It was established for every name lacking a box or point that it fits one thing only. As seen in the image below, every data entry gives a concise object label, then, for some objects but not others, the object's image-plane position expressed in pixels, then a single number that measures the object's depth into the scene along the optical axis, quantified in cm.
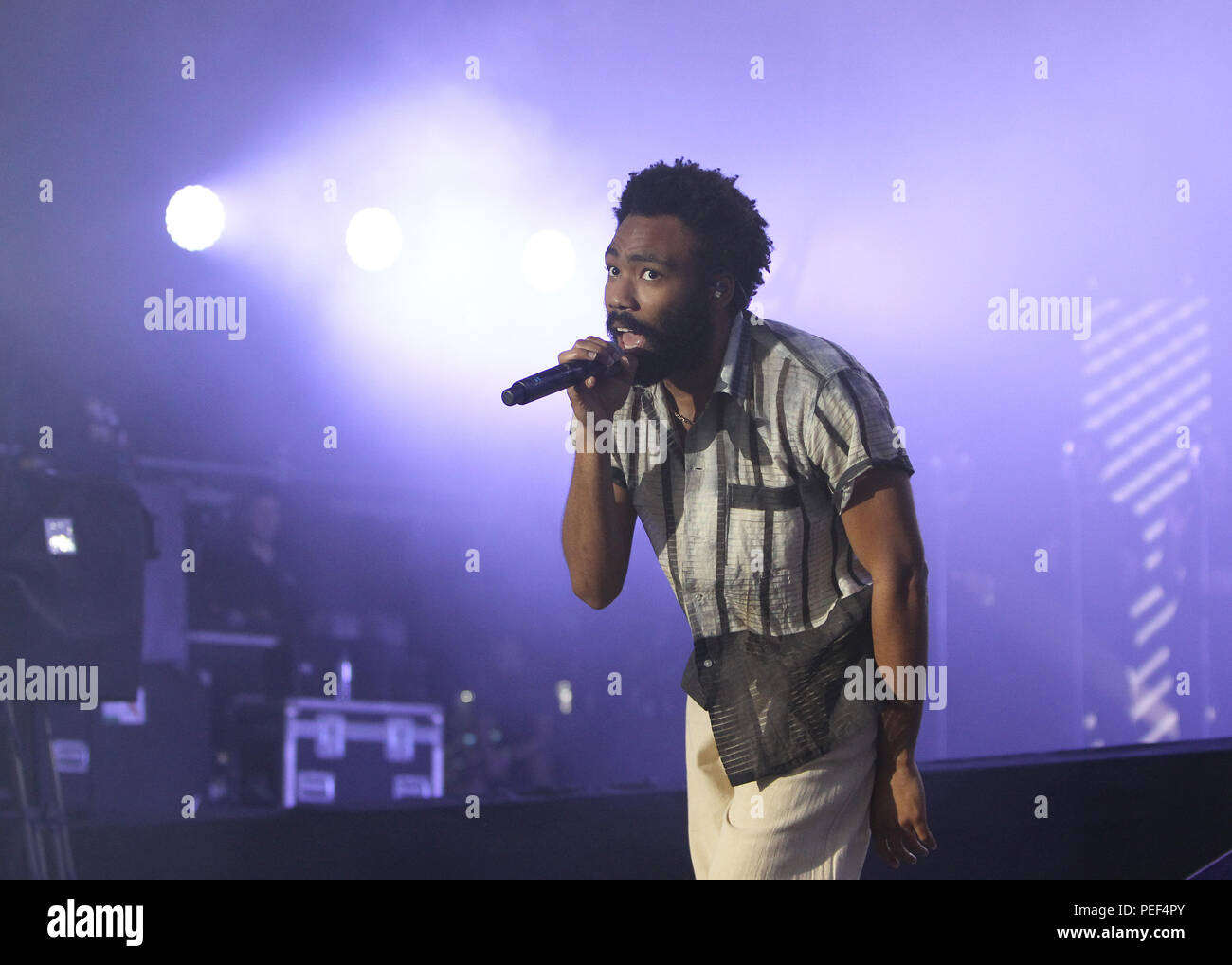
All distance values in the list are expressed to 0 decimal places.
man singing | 578
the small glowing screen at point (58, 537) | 720
